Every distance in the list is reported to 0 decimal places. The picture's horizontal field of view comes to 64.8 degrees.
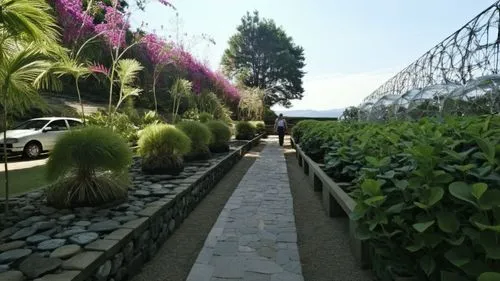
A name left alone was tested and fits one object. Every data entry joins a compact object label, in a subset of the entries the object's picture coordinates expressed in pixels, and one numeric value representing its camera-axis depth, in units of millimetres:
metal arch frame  6785
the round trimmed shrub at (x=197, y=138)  9006
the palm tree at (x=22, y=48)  3180
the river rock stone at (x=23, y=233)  3305
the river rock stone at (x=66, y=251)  2805
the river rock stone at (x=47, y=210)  4117
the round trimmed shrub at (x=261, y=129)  23341
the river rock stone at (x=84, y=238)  3115
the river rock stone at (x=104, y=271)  2775
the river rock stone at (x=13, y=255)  2791
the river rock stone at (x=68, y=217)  3841
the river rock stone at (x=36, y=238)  3189
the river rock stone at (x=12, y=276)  2441
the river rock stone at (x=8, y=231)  3356
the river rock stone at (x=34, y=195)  4862
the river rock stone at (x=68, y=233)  3319
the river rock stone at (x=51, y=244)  3009
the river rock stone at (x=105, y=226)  3479
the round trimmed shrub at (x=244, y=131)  18344
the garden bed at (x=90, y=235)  2654
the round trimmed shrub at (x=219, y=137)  11086
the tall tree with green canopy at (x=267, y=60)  47594
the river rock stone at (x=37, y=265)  2529
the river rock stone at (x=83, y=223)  3670
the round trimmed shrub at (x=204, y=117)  14573
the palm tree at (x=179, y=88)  14755
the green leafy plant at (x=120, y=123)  10359
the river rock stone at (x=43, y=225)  3540
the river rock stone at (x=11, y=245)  3019
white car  11297
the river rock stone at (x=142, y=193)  4992
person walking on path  19406
